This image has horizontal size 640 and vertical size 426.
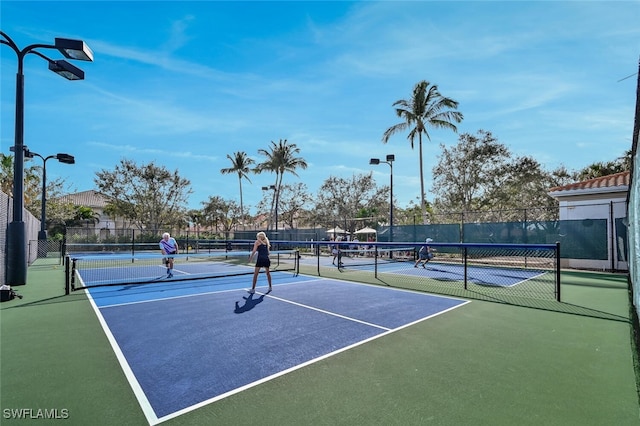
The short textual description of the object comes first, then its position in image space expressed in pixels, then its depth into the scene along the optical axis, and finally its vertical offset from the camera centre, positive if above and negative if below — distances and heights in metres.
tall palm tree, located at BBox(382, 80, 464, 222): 25.09 +8.38
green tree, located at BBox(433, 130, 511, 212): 28.86 +4.54
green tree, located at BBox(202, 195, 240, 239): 58.81 +2.53
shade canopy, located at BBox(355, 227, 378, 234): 25.08 -0.53
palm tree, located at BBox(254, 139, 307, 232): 36.12 +6.69
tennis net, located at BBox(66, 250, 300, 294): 11.80 -2.08
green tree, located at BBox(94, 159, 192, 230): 36.09 +3.25
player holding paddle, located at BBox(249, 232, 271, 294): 9.65 -0.86
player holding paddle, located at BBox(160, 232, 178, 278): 13.27 -0.93
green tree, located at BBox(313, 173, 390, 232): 42.35 +3.06
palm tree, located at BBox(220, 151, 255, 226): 43.38 +7.57
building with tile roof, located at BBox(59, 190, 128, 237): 49.61 +3.22
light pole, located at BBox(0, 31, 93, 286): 8.90 +1.66
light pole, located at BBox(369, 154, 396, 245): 21.50 +3.97
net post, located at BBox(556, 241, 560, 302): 8.45 -1.19
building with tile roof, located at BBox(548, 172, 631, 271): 14.57 +0.59
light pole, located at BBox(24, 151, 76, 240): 16.98 +3.21
